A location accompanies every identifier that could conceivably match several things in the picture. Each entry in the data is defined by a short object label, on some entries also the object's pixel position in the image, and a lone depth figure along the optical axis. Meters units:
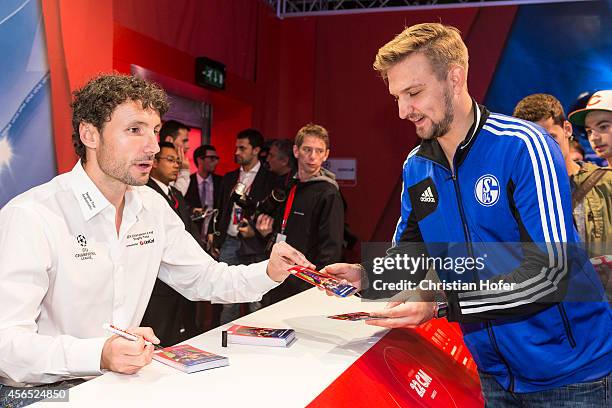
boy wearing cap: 2.82
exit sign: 6.40
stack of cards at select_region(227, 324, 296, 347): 1.95
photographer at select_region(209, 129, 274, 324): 4.94
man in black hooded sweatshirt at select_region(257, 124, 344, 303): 4.16
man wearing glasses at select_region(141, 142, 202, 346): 3.64
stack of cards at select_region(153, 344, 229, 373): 1.67
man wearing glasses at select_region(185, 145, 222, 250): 6.62
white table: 1.44
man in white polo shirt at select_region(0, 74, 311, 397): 1.66
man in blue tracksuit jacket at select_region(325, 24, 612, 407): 1.61
